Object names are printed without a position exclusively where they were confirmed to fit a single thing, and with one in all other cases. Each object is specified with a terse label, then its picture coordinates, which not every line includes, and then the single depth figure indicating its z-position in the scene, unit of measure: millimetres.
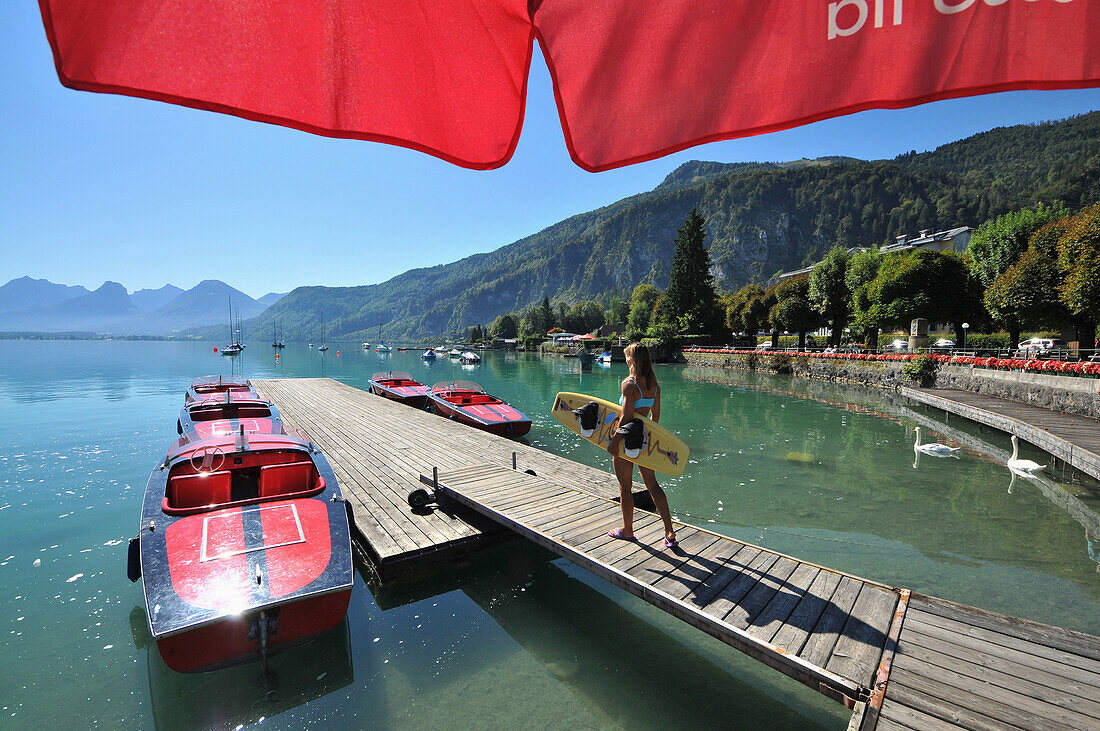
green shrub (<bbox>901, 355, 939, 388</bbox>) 27344
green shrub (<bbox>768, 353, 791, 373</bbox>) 43219
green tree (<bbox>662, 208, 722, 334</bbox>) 67000
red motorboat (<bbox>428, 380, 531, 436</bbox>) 15844
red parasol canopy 1301
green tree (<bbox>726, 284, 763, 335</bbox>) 62406
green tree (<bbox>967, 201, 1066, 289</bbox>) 31766
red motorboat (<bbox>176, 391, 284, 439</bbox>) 10859
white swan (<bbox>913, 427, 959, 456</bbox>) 14359
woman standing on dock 5242
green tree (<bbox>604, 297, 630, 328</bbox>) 121062
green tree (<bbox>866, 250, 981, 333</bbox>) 34000
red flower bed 16328
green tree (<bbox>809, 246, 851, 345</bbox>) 45656
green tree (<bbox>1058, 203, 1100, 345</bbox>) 19750
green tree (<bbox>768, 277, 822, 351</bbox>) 48219
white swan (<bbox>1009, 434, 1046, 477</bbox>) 12181
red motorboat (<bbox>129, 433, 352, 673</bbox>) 4570
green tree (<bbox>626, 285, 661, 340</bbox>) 96812
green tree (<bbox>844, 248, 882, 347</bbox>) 40688
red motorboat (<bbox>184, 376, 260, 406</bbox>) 15500
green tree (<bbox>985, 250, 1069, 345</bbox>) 24844
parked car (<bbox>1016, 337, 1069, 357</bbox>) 23319
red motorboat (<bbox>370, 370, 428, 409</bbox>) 21906
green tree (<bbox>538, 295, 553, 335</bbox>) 114562
